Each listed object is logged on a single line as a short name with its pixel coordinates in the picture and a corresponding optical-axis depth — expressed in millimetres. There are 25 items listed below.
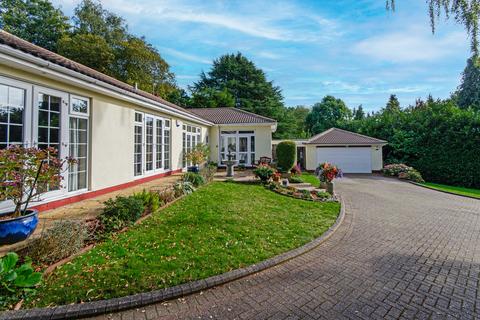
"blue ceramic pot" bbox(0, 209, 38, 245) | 3846
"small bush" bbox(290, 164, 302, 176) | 15952
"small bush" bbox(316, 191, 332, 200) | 9895
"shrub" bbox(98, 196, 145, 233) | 5127
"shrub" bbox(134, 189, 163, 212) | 6293
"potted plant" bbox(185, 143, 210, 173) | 14422
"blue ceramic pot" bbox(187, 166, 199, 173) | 14044
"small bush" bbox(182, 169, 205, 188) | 9914
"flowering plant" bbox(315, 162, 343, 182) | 11062
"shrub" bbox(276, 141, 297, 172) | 15773
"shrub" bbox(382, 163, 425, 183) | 17844
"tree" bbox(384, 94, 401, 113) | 28709
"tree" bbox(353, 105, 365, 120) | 46519
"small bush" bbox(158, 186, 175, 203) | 7428
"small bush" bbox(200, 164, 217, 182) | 11547
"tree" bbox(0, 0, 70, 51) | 25016
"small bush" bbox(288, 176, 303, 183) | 13786
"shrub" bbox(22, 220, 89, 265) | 3807
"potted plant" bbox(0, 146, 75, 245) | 3945
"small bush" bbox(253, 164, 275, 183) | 12523
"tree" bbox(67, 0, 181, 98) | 23828
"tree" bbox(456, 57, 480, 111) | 29906
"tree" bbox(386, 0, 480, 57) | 4734
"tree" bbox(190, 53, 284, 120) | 35319
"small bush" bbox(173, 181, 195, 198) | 8344
